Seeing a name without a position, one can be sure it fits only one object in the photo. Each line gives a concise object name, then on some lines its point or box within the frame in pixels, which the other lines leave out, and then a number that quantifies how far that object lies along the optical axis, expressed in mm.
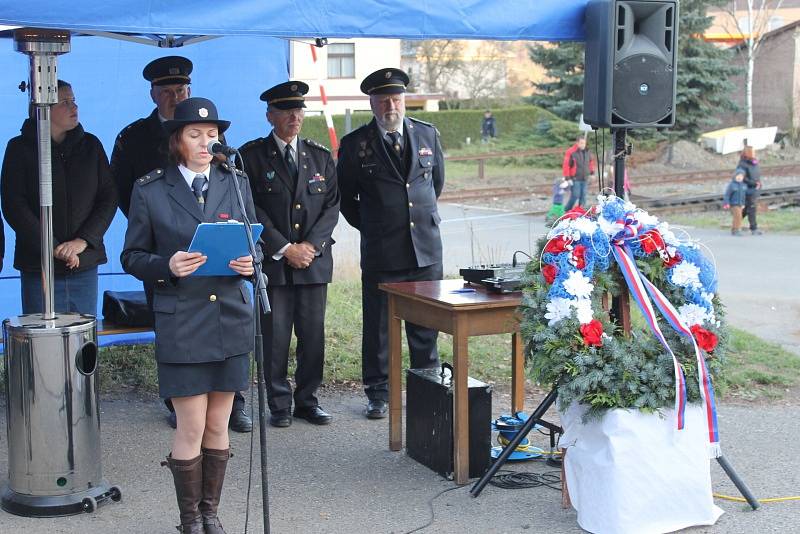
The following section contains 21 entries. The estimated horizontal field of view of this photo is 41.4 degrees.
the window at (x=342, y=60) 46000
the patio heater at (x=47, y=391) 4781
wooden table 5234
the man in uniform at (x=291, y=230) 6301
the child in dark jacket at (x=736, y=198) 18641
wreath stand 5035
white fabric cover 4594
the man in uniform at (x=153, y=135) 6117
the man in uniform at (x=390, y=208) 6559
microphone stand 3805
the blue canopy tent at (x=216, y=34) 4738
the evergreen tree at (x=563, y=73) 29853
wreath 4699
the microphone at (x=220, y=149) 3939
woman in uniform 4312
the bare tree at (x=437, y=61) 45344
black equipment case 5418
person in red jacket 22266
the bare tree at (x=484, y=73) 46219
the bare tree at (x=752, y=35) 38469
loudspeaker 5414
